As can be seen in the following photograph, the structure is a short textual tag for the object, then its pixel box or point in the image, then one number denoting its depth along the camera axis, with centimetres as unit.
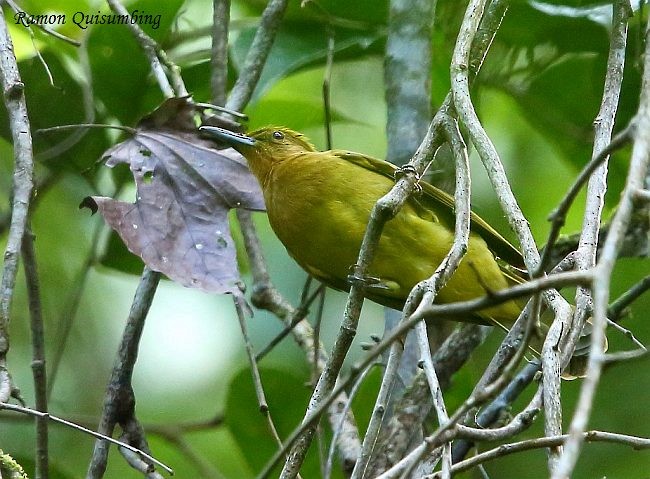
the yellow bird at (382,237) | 713
